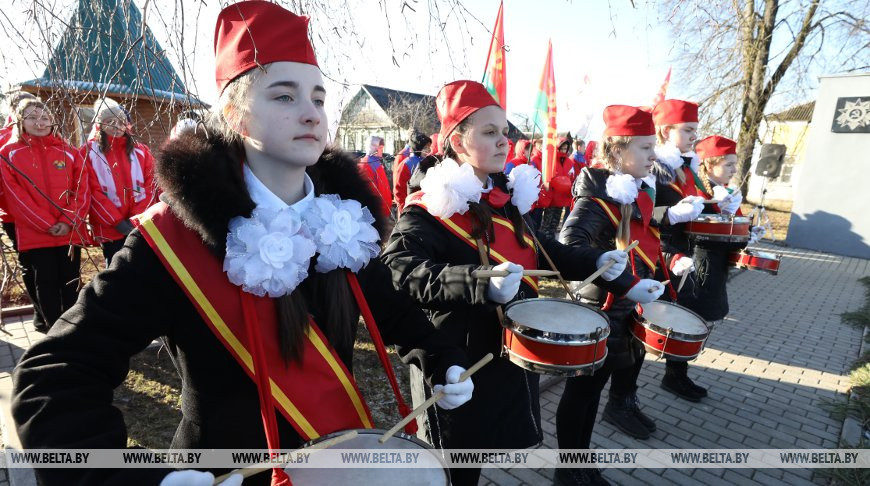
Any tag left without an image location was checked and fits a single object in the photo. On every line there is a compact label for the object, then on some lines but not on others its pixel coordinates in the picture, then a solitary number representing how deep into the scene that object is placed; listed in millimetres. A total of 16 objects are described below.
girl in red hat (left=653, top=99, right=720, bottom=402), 4008
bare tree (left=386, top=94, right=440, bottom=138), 21906
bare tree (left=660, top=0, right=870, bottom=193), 10773
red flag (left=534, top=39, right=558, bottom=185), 4164
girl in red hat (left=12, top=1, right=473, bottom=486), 1185
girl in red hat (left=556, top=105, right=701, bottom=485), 2932
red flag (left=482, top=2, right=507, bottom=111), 2812
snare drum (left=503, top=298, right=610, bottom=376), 2033
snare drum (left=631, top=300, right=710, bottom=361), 2750
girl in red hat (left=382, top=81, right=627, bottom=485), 2053
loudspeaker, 12102
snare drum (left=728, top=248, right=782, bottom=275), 4352
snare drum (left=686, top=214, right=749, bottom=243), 3961
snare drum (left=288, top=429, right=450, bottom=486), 1326
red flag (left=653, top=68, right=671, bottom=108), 4752
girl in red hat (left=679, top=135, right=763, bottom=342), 4195
